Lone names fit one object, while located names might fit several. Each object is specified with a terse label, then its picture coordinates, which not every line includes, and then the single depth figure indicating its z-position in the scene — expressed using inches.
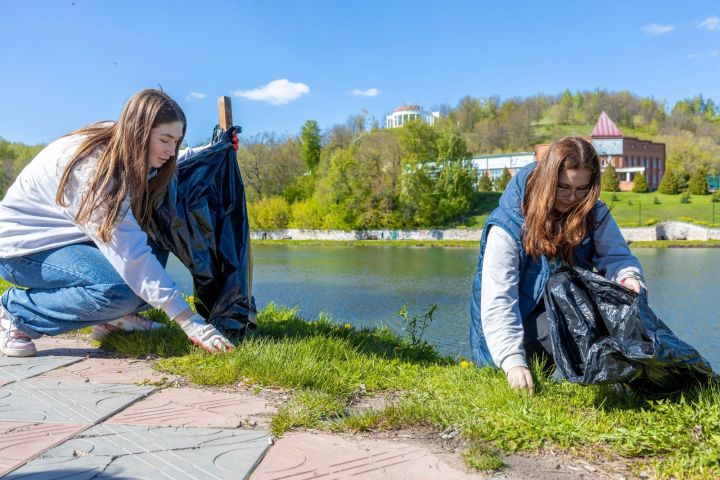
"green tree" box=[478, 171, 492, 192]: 2522.1
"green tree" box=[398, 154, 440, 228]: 2010.3
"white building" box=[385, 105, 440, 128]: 5228.3
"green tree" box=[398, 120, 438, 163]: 2156.7
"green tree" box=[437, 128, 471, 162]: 2132.1
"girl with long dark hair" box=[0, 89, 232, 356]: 110.8
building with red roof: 2834.6
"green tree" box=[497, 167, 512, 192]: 2513.3
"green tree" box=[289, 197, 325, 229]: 2140.7
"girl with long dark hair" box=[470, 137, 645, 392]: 105.3
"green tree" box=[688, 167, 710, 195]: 2269.9
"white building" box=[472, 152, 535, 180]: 2989.7
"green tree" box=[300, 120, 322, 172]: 2645.2
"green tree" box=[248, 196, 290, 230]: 2208.4
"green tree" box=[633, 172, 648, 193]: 2469.4
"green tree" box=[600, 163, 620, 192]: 2425.0
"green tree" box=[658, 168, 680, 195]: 2359.7
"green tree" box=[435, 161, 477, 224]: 2058.3
